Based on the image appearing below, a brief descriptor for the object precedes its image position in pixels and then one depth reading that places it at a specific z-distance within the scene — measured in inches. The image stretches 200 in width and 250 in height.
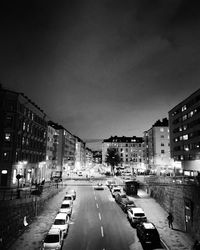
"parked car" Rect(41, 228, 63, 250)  767.1
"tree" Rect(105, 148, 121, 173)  4516.7
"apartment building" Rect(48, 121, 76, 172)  3683.6
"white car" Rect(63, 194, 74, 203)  1518.9
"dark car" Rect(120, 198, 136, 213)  1331.2
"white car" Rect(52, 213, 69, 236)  938.7
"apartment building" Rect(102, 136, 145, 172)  5561.0
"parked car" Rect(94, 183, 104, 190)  2177.2
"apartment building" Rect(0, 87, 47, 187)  1867.6
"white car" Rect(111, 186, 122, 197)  1844.4
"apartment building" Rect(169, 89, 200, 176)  2375.7
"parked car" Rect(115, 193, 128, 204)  1534.2
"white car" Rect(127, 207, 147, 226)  1074.2
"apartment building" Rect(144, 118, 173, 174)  4053.6
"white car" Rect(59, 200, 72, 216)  1205.1
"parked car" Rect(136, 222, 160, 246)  821.9
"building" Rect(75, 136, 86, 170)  6262.8
